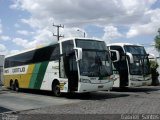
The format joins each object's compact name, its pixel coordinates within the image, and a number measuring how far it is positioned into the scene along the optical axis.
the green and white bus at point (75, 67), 9.19
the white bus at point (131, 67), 11.31
